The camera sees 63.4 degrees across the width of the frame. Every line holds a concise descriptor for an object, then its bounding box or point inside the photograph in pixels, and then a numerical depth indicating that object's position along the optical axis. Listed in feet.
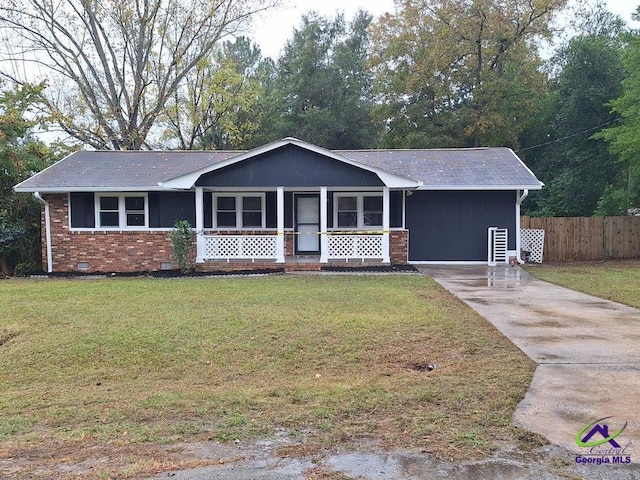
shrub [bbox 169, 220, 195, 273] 47.11
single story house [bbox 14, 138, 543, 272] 48.24
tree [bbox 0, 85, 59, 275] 49.93
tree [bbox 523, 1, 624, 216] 77.41
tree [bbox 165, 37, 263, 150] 98.58
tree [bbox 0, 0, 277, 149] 82.02
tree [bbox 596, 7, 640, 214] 59.00
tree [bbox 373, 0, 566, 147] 88.53
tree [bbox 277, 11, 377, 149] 102.94
